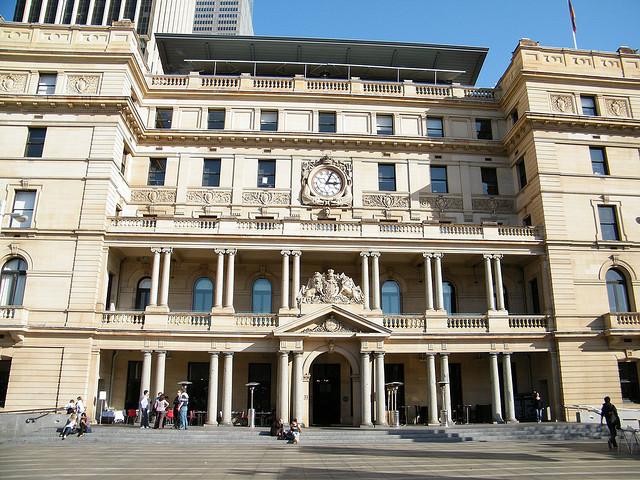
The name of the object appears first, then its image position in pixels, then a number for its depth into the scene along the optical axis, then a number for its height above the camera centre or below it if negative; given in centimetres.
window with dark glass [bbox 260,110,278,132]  3703 +1776
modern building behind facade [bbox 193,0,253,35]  19250 +12903
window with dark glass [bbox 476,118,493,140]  3781 +1762
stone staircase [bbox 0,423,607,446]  2375 -188
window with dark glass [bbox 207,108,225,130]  3684 +1767
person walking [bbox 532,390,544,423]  2978 -70
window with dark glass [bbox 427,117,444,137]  3772 +1766
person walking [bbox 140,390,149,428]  2605 -102
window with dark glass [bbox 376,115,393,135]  3747 +1768
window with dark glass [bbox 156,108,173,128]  3688 +1784
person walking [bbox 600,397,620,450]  2061 -102
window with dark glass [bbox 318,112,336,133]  3712 +1769
